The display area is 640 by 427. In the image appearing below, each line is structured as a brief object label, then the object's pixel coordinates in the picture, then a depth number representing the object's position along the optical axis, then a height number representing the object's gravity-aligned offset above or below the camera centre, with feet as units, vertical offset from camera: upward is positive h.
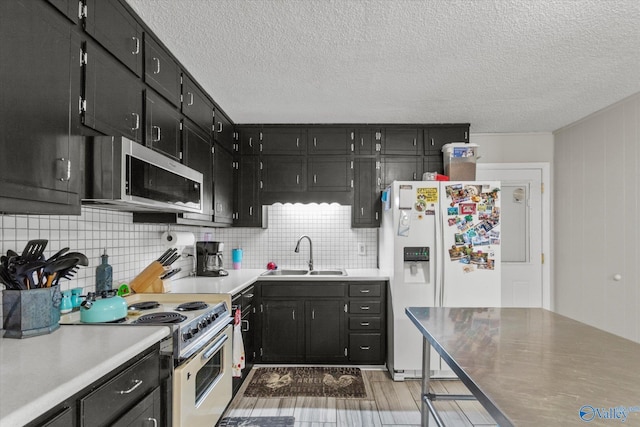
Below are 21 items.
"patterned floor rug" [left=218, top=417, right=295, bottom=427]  8.54 -4.60
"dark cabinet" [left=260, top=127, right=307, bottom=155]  12.92 +2.73
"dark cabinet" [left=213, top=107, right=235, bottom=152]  11.00 +2.79
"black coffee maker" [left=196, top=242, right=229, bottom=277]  11.59 -1.19
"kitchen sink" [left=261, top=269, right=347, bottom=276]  13.03 -1.80
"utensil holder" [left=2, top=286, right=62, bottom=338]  4.64 -1.16
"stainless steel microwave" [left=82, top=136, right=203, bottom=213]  5.30 +0.68
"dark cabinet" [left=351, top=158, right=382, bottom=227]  12.91 +0.90
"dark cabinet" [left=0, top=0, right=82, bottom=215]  3.79 +1.21
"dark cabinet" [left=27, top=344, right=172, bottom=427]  3.49 -1.97
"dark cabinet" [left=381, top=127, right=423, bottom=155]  12.79 +2.72
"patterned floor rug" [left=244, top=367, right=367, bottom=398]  10.14 -4.58
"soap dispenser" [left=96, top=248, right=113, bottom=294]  7.29 -1.08
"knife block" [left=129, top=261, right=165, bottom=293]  8.34 -1.32
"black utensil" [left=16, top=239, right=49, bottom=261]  5.00 -0.41
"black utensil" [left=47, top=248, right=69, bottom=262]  5.21 -0.51
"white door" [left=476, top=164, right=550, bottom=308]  13.64 -0.39
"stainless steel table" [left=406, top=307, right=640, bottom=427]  3.26 -1.65
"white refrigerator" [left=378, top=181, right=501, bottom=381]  10.94 -0.83
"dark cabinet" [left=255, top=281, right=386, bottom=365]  11.77 -3.13
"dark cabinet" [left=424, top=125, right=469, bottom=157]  12.72 +2.85
